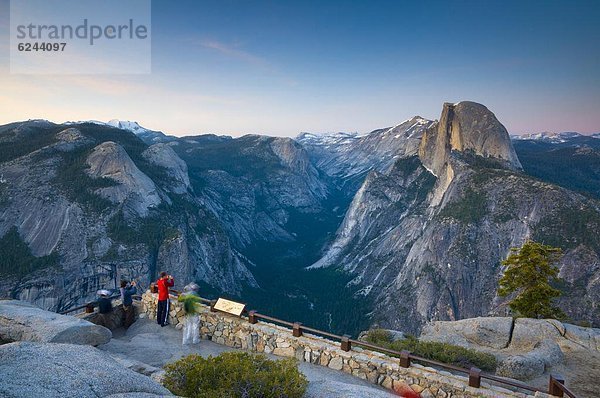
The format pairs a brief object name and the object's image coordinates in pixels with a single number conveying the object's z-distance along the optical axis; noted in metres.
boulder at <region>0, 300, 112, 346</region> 11.88
